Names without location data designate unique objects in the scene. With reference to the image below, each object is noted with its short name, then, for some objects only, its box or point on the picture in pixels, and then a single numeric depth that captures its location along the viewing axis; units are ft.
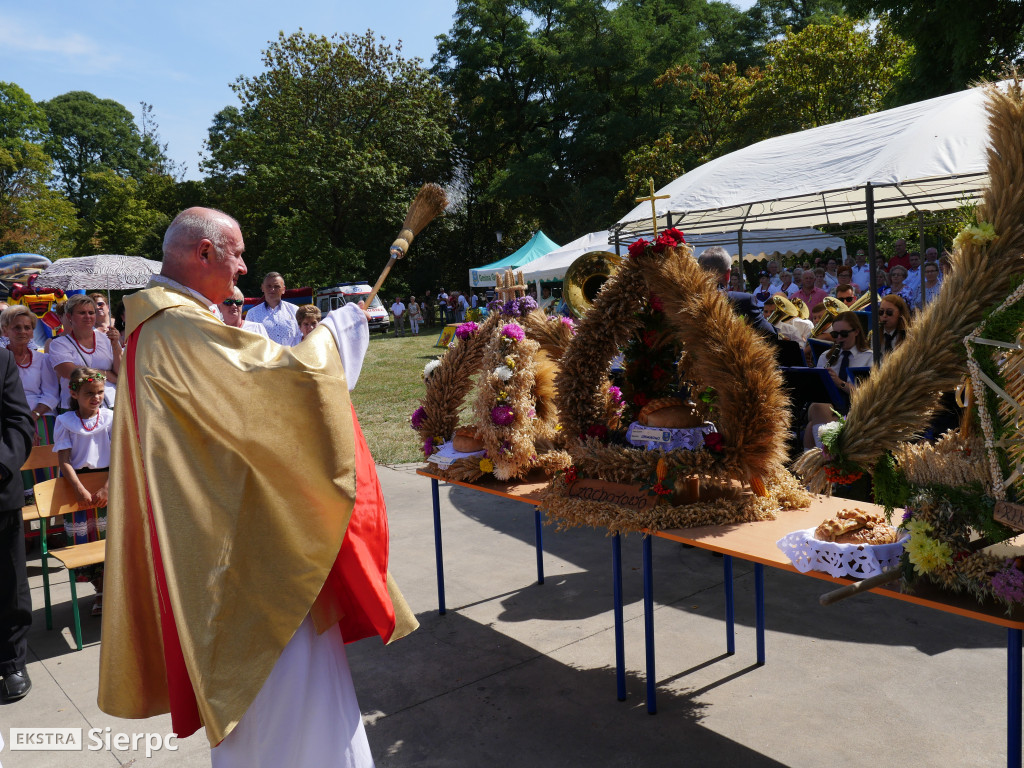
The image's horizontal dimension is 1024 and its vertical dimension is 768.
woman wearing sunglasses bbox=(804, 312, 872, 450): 19.80
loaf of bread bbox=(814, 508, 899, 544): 8.02
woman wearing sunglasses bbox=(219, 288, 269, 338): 21.28
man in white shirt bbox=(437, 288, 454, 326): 110.73
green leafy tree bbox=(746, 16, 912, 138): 60.23
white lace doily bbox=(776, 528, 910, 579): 7.72
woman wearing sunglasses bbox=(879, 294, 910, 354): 19.19
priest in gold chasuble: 7.23
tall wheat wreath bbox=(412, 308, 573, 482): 13.34
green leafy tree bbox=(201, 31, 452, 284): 111.24
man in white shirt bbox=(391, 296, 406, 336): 101.19
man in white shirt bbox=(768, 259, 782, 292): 50.60
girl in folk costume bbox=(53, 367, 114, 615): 15.71
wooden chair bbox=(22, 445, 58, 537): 16.42
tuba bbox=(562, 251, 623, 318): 13.47
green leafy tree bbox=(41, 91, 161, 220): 225.35
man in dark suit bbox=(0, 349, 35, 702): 11.94
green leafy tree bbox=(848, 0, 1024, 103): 42.22
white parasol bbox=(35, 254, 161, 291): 40.73
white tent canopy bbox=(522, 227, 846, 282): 54.49
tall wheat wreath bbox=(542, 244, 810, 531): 10.00
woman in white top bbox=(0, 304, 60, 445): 19.69
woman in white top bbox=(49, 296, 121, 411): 19.67
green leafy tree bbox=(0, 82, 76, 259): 119.44
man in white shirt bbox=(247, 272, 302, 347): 26.12
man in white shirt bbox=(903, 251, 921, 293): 35.86
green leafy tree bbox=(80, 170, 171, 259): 144.15
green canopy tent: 67.15
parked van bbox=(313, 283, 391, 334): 98.47
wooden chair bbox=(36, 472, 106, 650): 14.35
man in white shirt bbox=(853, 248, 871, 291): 41.79
